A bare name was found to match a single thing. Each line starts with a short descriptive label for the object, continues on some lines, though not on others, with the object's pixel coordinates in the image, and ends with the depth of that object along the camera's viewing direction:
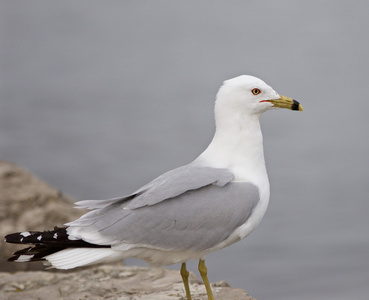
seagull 8.84
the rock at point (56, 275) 11.26
